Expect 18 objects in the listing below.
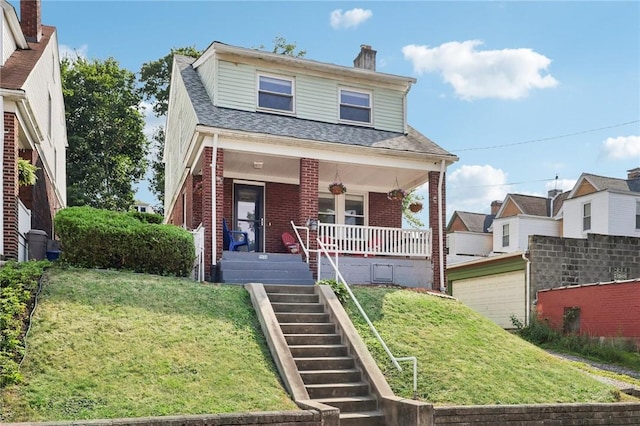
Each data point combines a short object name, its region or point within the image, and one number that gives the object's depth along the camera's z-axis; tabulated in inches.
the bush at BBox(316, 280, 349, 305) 467.2
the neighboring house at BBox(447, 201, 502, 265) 1386.6
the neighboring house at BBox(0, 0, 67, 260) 481.4
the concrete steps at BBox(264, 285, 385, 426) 342.0
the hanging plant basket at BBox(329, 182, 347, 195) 627.8
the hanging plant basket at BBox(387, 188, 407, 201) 653.9
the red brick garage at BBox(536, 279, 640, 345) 607.2
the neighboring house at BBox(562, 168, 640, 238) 1069.8
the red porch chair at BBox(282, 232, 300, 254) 667.8
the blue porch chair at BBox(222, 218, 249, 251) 649.7
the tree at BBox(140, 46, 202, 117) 1389.0
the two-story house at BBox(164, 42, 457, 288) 589.3
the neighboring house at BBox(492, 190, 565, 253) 1228.5
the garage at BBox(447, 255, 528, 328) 786.8
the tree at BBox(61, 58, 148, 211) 1288.1
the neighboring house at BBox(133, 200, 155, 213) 1285.7
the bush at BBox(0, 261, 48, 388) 295.7
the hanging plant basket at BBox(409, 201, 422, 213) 663.8
